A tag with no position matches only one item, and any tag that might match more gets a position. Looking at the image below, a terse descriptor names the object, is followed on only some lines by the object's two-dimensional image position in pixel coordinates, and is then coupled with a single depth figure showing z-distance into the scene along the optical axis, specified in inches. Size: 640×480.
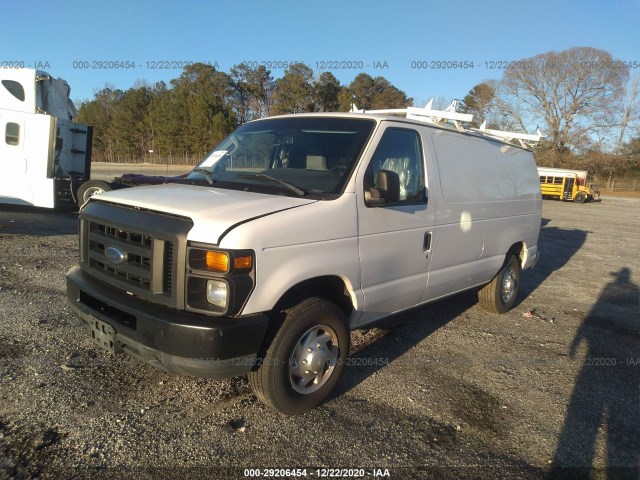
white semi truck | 431.8
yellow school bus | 1437.0
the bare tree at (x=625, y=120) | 2173.2
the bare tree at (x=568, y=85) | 1985.7
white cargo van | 109.2
